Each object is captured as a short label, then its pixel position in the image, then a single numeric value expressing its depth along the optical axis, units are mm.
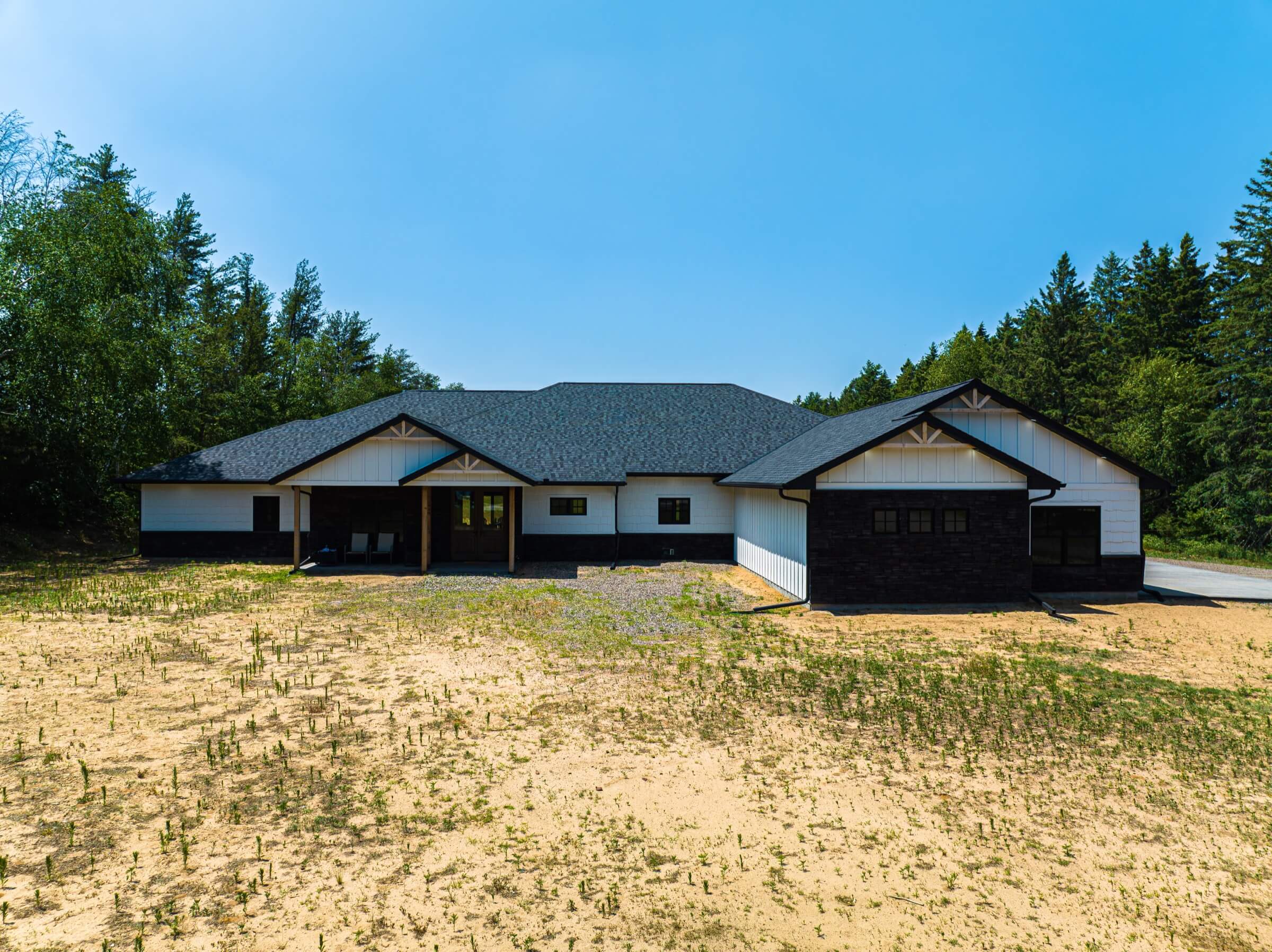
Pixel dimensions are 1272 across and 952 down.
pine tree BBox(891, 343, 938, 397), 62750
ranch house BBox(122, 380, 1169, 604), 14500
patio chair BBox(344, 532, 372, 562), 20531
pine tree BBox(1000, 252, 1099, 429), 42156
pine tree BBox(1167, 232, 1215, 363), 38219
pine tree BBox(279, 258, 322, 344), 50156
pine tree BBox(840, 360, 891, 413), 65812
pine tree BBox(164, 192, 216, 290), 43594
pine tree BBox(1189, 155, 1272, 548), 26812
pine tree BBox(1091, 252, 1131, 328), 53375
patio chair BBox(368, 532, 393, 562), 20672
